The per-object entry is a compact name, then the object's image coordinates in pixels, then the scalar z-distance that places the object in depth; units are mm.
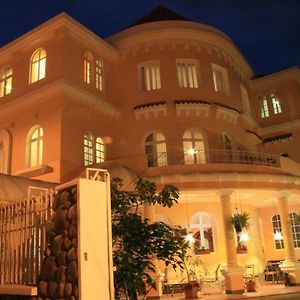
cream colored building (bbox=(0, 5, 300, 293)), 16297
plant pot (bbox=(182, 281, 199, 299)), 14458
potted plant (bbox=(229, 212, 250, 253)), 15562
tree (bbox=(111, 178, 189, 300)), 6094
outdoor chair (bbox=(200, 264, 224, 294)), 16516
